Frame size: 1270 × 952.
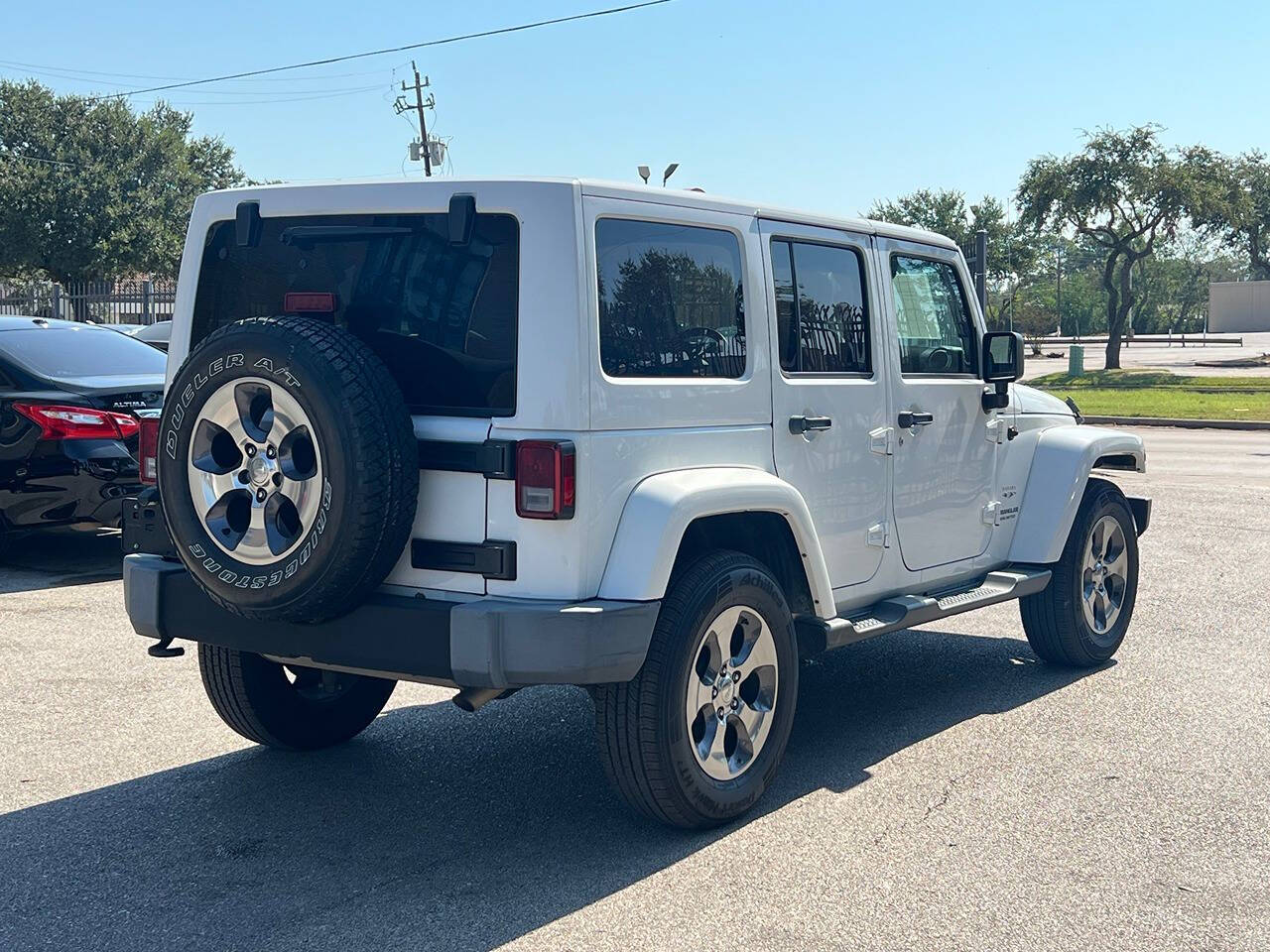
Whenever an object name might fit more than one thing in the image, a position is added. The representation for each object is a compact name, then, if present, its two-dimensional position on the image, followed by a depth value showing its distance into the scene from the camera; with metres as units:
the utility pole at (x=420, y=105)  46.06
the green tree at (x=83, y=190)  49.41
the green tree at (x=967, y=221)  60.59
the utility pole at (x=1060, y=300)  93.46
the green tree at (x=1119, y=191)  37.50
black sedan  8.55
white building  87.19
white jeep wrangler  3.97
